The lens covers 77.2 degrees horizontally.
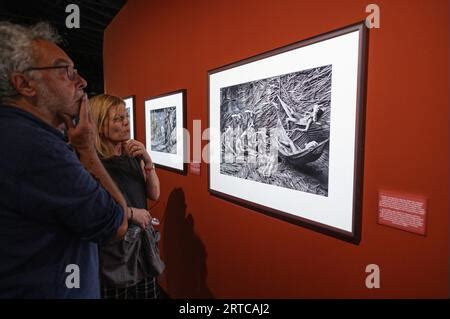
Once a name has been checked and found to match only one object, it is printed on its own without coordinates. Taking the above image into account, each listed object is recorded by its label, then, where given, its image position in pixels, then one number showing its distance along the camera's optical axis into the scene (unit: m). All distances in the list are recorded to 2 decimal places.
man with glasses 0.83
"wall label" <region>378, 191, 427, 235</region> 0.97
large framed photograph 1.13
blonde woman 1.55
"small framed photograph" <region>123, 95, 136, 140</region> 3.58
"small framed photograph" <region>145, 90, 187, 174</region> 2.45
